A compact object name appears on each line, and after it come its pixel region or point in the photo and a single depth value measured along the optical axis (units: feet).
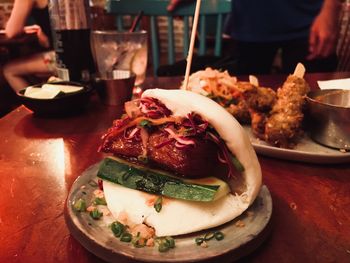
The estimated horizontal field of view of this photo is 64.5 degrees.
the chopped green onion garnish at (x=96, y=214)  0.53
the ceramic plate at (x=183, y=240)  0.45
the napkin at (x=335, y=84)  1.13
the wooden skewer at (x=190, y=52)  0.63
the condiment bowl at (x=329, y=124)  0.89
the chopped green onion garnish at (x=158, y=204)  0.54
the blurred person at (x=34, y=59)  3.67
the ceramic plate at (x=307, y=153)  0.83
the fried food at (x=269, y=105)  0.92
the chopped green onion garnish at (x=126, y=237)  0.48
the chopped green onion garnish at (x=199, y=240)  0.49
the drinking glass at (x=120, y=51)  1.50
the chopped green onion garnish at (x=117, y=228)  0.50
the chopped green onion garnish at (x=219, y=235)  0.49
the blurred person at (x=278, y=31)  2.54
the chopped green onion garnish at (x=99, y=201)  0.58
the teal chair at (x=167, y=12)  2.61
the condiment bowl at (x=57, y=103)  1.15
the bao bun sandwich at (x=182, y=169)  0.54
